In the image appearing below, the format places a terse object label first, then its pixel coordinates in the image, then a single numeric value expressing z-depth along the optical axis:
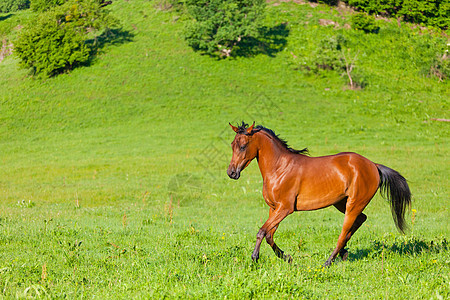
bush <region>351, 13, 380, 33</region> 61.62
